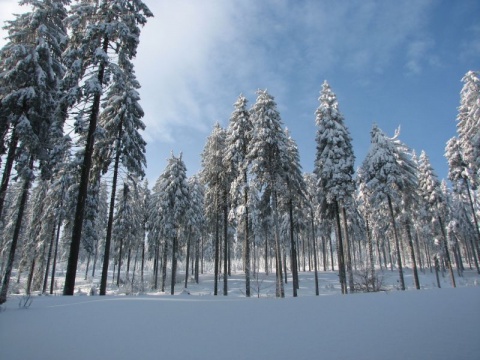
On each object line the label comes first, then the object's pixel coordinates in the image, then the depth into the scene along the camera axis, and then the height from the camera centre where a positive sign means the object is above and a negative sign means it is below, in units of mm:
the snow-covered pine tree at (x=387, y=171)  24688 +7470
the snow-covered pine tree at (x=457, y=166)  34406 +10814
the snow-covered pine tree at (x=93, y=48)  12987 +10429
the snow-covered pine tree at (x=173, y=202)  29766 +5682
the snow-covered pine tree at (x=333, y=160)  22422 +7766
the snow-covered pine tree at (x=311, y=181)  45094 +11894
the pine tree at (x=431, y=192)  33531 +7539
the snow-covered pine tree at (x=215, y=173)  25672 +7737
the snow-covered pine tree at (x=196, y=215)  34250 +5478
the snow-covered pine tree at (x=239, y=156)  22797 +8384
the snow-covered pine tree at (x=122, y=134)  17109 +7600
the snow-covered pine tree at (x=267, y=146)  20781 +8043
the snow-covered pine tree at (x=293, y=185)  24828 +6497
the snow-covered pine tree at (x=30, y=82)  13977 +8936
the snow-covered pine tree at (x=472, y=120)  22484 +11034
